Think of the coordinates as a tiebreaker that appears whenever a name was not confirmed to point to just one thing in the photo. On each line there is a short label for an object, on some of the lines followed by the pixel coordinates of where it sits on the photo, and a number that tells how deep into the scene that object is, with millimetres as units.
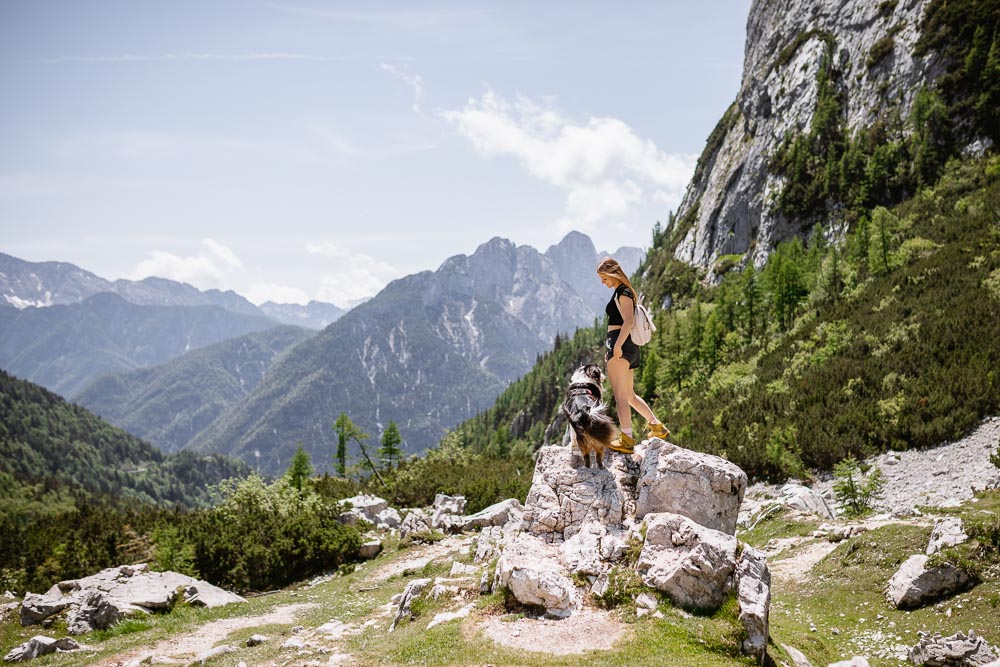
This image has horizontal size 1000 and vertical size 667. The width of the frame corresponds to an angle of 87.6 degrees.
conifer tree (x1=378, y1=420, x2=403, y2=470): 49625
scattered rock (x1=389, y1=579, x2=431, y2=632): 11641
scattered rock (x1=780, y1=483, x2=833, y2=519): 20625
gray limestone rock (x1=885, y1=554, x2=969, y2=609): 11352
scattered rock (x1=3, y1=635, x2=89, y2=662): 13023
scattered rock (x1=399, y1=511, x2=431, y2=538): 27500
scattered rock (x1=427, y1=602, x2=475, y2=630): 10003
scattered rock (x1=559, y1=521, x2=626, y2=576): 10227
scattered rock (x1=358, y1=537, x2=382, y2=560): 24922
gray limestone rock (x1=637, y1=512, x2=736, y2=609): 9062
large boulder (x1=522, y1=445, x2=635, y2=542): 11352
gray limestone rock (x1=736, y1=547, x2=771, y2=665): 8266
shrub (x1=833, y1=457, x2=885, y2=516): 19938
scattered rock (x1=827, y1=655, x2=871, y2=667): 8781
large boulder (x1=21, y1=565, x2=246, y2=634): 15802
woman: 11805
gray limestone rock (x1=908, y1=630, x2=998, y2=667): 8875
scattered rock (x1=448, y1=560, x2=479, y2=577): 14015
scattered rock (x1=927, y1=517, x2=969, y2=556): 12469
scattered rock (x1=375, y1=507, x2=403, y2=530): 30666
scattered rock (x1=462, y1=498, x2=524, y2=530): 27359
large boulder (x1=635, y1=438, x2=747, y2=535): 10828
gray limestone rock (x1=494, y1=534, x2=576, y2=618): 9461
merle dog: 12086
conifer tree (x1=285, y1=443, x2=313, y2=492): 45656
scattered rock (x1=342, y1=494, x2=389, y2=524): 30922
